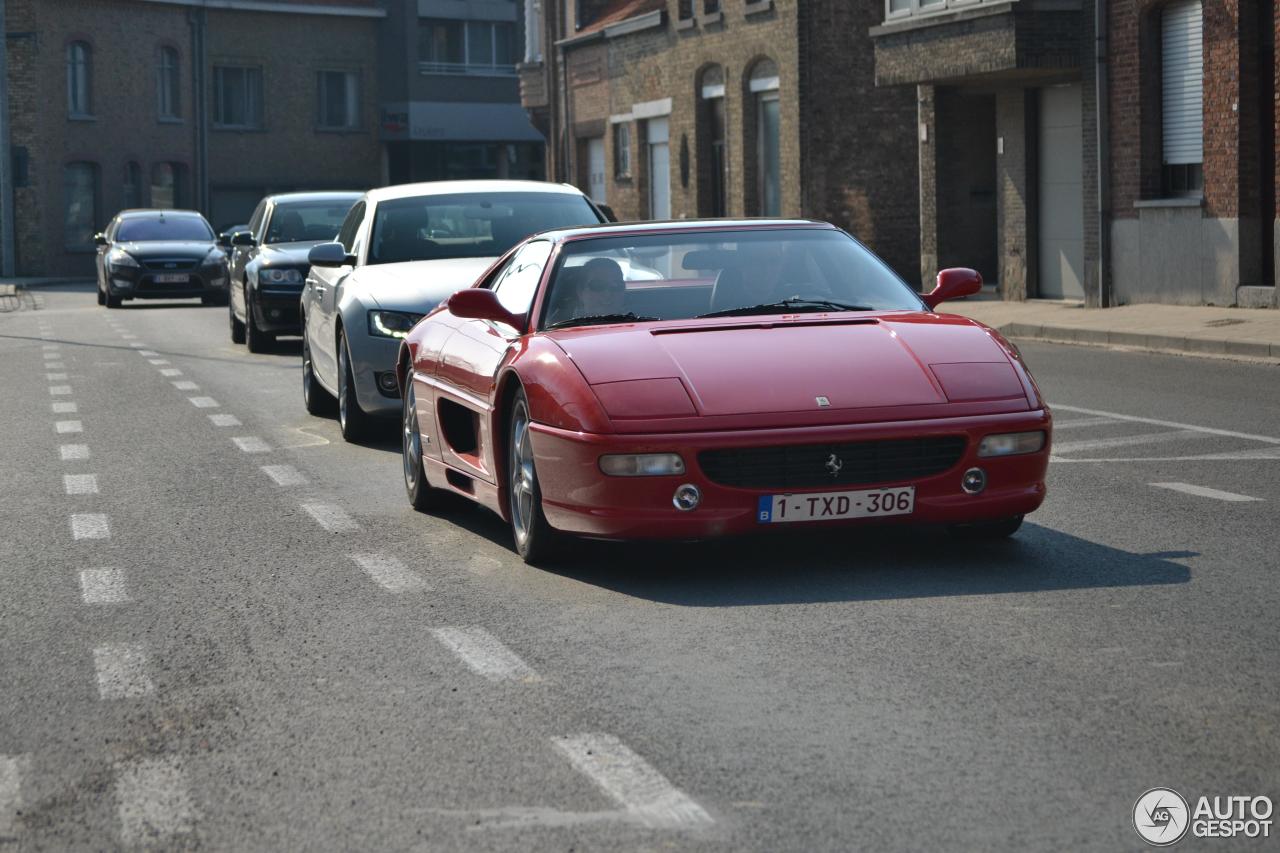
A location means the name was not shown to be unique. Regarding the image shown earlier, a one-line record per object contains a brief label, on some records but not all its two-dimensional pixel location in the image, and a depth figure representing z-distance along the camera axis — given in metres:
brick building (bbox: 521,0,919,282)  38.69
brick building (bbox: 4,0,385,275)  62.34
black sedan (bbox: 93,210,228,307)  36.94
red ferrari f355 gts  7.55
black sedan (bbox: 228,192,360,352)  22.66
